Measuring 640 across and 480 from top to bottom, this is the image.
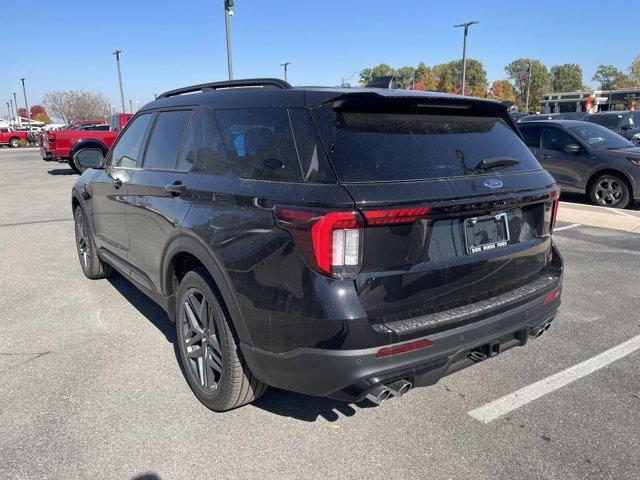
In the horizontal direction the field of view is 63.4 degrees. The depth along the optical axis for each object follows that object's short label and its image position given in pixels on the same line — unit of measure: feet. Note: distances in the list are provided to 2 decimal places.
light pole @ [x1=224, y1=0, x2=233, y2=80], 47.76
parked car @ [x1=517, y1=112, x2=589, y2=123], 53.44
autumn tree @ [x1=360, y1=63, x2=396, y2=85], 373.24
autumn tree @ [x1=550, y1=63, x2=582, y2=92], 422.00
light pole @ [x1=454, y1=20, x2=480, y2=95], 107.24
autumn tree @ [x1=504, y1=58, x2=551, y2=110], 383.86
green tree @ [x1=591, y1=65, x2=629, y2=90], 384.49
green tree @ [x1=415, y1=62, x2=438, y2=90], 313.09
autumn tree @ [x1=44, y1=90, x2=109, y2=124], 272.31
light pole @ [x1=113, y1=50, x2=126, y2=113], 147.95
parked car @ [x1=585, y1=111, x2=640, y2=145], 51.62
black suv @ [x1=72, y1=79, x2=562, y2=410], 7.36
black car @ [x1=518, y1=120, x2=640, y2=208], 31.55
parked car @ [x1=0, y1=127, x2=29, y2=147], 140.77
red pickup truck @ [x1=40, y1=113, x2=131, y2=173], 55.98
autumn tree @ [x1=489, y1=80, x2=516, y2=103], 362.66
